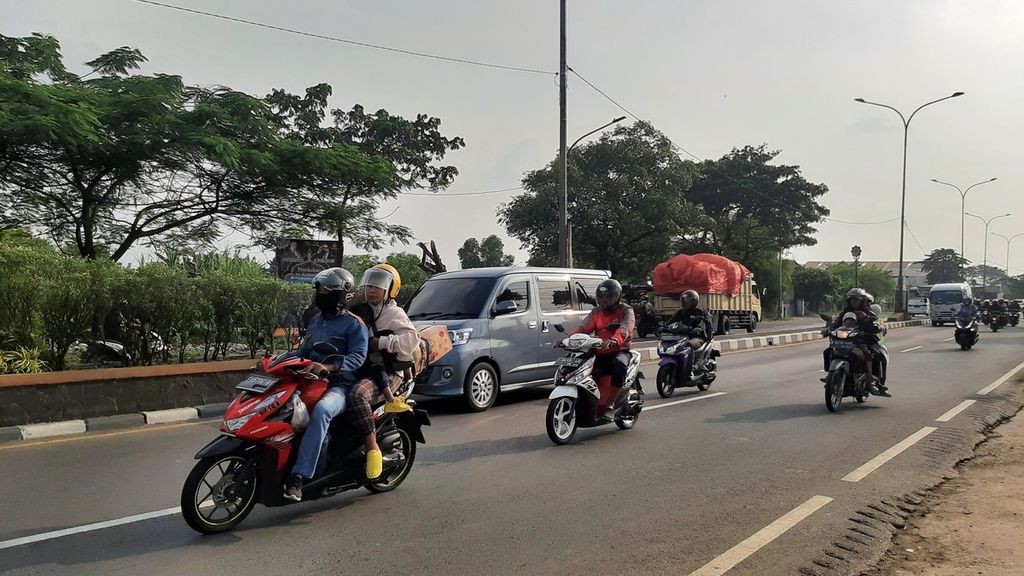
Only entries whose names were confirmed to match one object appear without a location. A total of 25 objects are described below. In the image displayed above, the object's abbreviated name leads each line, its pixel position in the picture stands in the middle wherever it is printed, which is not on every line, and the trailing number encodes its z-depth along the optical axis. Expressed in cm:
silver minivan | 934
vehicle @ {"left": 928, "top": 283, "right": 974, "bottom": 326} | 3778
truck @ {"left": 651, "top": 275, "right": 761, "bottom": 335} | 2841
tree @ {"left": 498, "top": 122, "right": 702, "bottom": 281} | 3472
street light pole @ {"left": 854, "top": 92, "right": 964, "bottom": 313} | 4232
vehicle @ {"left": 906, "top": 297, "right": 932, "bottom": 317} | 4766
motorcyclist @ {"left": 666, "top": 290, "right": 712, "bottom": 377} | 1131
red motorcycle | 452
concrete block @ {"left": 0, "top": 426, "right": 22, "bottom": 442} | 782
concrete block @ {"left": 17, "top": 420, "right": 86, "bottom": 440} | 799
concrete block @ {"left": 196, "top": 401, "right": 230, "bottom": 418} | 954
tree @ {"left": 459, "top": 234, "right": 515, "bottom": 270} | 5525
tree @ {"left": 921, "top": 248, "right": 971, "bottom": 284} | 9412
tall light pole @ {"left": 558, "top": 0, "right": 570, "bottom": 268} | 2033
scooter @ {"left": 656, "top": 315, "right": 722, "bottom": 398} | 1102
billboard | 1567
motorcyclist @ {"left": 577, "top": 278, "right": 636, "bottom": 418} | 777
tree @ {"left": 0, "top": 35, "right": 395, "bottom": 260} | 1235
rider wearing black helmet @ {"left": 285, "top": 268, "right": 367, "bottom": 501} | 477
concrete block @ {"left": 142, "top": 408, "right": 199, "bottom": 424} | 901
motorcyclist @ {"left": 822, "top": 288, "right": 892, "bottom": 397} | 987
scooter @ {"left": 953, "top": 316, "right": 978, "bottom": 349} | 1977
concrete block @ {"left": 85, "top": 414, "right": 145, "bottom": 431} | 853
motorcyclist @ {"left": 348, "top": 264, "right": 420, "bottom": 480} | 513
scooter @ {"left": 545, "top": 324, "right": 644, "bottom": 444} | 737
